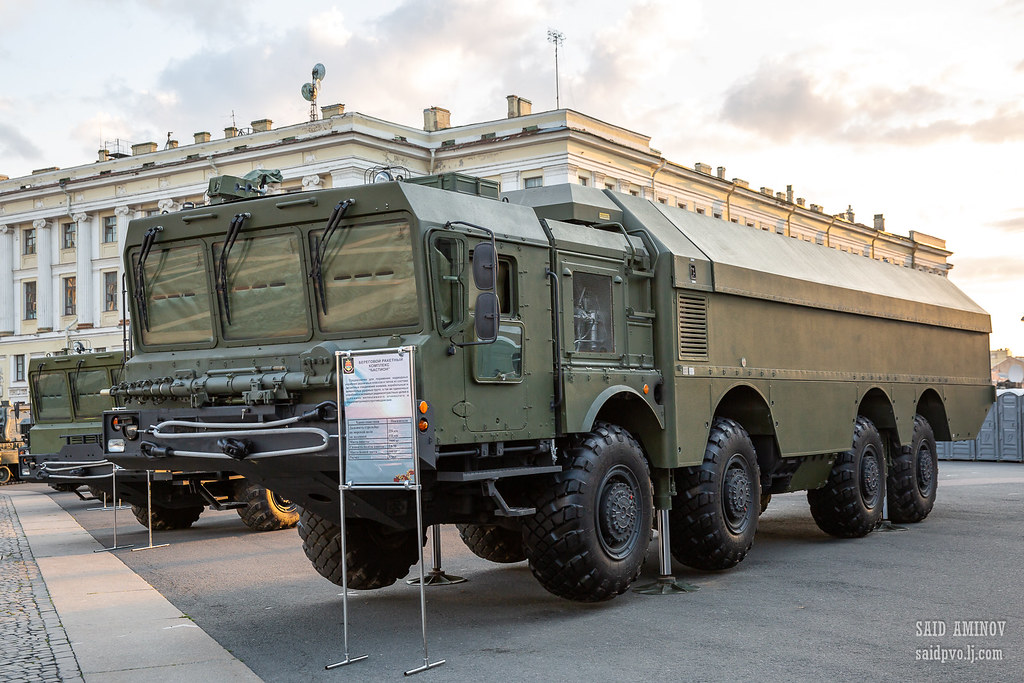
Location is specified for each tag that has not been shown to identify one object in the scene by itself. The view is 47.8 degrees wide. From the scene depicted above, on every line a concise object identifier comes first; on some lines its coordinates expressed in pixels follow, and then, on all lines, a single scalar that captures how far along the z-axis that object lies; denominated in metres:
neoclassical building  62.47
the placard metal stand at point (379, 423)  7.47
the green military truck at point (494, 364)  8.02
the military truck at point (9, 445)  34.59
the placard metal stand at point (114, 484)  15.59
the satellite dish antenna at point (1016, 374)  41.88
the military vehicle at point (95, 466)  15.99
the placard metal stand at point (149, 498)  14.94
